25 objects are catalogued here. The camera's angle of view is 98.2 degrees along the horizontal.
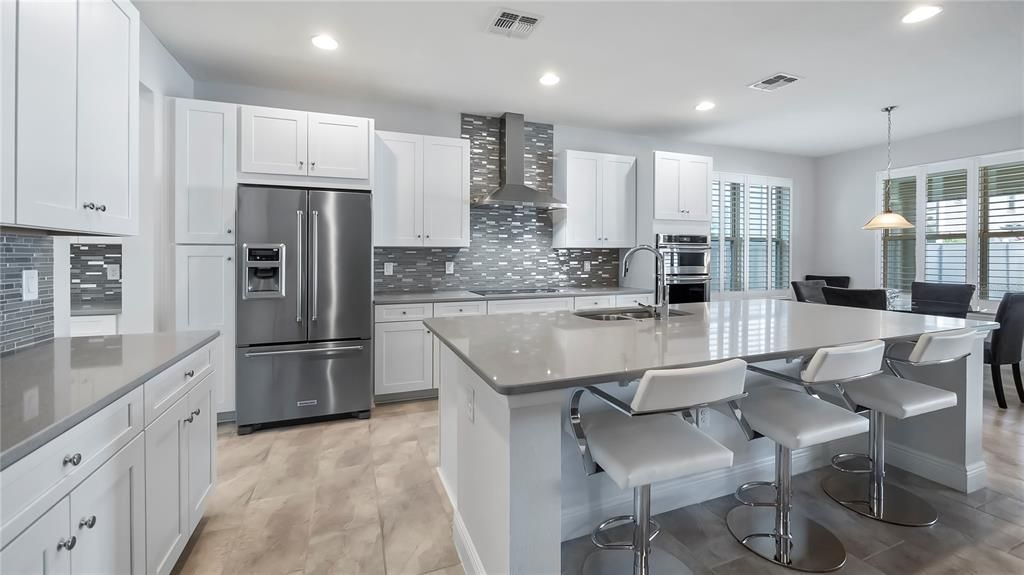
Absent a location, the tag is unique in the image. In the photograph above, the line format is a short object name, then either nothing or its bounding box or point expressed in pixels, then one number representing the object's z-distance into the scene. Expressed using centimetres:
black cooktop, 429
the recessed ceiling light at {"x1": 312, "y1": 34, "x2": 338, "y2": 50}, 289
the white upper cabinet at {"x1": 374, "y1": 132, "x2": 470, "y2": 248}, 388
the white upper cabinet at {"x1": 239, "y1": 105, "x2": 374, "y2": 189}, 321
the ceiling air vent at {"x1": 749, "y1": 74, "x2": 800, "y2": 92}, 355
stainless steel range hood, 428
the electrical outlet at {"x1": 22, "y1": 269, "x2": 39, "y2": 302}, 169
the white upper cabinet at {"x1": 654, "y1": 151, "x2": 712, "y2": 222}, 471
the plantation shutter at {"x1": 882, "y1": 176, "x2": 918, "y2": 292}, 541
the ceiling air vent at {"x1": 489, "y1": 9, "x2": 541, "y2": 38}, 264
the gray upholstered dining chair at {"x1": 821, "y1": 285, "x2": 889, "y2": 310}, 371
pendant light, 418
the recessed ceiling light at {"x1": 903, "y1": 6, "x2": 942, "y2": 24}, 258
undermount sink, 244
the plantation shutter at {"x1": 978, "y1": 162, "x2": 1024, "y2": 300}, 453
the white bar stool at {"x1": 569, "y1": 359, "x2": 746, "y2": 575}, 128
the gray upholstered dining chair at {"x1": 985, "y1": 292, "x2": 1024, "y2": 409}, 351
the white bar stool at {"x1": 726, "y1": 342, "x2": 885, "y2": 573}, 159
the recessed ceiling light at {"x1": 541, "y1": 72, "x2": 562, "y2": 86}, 350
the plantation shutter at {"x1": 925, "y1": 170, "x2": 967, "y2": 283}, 496
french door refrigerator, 313
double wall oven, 471
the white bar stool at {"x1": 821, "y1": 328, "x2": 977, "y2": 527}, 188
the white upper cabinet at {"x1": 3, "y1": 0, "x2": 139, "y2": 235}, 127
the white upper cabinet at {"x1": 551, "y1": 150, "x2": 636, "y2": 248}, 462
